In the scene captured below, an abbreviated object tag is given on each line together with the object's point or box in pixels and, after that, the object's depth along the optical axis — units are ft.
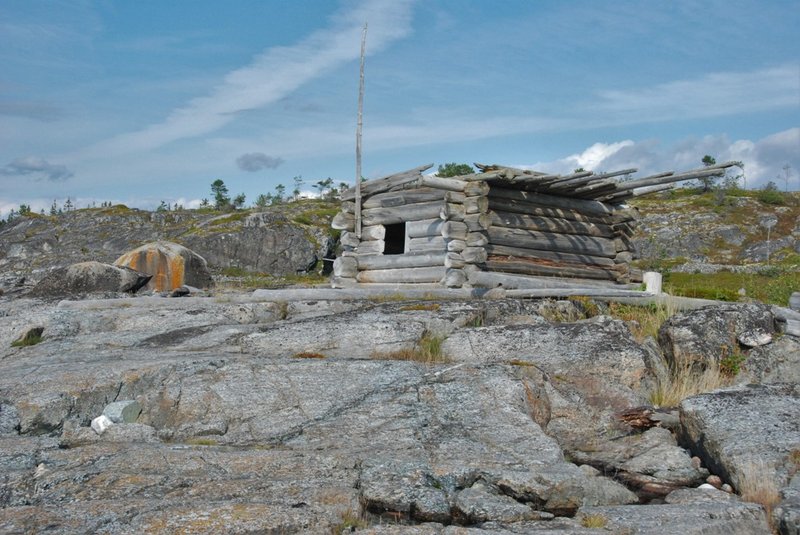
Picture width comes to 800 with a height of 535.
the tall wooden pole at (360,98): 69.10
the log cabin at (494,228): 57.72
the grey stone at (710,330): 39.52
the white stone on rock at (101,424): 28.45
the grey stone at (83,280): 61.16
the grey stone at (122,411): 30.17
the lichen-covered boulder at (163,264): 76.43
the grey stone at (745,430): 26.43
